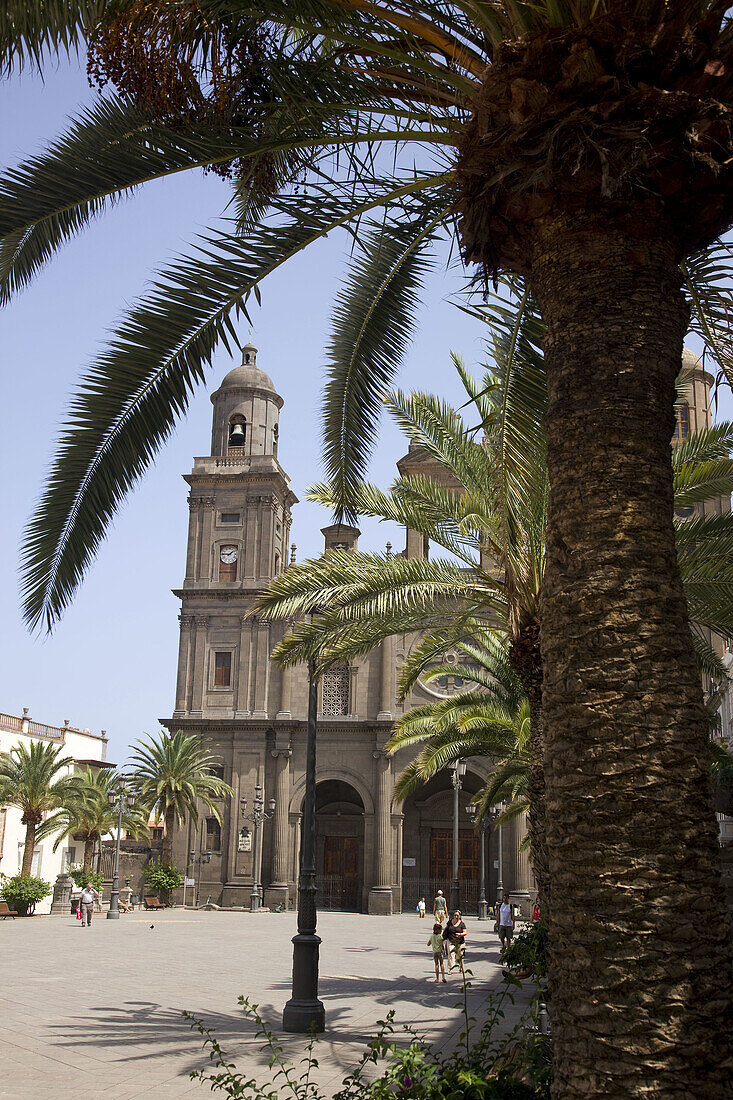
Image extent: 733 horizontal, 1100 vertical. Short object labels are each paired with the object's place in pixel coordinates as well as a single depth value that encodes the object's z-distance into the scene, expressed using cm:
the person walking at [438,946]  1747
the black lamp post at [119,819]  3688
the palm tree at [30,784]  4038
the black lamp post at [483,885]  4116
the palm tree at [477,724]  1989
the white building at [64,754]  4606
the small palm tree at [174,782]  4244
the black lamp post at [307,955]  1176
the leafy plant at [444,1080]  461
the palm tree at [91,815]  4582
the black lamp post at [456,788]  3106
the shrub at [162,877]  4272
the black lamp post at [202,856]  4497
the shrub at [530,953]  1168
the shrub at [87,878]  4297
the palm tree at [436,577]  1184
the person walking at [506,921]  2166
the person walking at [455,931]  1674
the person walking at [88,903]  3070
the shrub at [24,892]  3606
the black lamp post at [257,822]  4244
